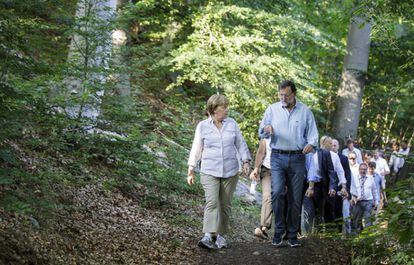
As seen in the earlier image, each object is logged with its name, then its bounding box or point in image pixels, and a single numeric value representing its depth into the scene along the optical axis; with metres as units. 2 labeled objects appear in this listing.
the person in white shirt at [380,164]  19.53
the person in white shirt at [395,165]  23.77
